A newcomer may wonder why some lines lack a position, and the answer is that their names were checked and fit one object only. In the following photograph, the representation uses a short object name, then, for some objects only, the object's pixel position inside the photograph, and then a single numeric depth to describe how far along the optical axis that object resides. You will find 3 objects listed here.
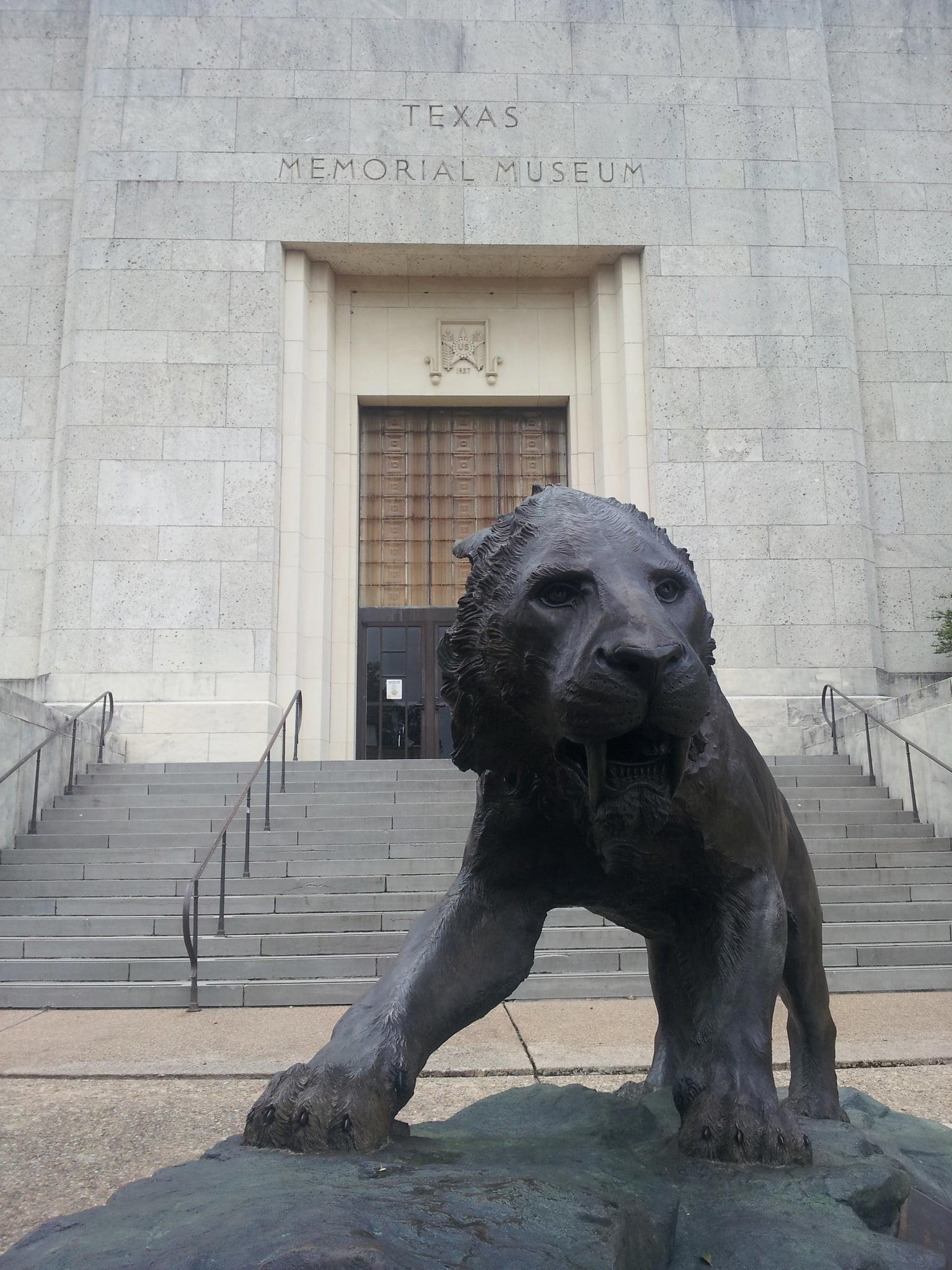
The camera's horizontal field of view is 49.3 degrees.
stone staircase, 7.20
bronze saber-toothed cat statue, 1.91
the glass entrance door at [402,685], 16.88
